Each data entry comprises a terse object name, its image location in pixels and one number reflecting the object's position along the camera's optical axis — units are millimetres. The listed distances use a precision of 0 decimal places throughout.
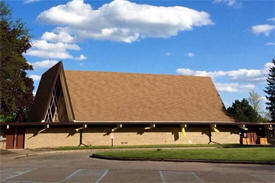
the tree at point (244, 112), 43125
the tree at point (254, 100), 61125
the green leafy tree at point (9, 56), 26469
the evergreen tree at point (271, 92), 51875
